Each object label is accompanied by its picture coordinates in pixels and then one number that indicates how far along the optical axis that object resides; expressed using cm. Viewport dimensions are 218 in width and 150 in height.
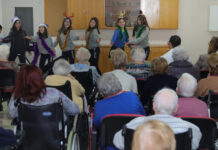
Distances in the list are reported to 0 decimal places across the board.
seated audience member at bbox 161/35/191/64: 527
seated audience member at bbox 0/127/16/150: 197
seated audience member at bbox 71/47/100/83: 437
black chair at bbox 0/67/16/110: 427
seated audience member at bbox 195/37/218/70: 482
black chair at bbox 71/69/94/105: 423
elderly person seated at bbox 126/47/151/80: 411
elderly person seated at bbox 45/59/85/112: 330
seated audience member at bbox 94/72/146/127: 243
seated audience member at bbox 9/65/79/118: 245
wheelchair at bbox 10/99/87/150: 247
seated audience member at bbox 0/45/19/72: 454
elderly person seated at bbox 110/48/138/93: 351
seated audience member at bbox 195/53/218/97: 342
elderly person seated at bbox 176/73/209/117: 256
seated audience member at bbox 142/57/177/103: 341
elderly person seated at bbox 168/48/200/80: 416
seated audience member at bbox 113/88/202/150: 190
